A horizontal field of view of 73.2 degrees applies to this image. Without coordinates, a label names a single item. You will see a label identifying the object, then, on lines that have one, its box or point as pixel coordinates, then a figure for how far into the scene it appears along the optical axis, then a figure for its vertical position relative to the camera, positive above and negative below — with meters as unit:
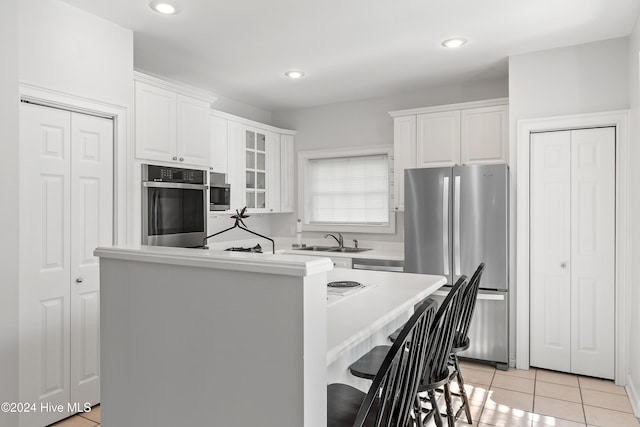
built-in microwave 4.18 +0.18
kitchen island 1.30 -0.43
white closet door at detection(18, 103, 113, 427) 2.56 -0.24
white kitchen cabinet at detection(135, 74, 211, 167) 3.33 +0.73
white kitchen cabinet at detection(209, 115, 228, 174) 4.29 +0.67
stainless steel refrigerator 3.61 -0.20
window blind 5.10 +0.27
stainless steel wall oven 3.34 +0.04
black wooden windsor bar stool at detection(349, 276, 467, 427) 1.89 -0.69
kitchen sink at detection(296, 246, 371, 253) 4.95 -0.44
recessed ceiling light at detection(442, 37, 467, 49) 3.32 +1.32
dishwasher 4.24 -0.53
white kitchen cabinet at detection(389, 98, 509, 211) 4.07 +0.75
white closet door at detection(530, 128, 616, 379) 3.38 -0.32
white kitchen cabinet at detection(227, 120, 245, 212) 4.53 +0.52
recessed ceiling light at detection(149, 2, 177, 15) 2.73 +1.31
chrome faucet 5.11 -0.34
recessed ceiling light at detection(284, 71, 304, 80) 4.10 +1.33
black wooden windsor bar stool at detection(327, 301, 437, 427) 1.34 -0.59
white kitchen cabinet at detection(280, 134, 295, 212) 5.39 +0.49
